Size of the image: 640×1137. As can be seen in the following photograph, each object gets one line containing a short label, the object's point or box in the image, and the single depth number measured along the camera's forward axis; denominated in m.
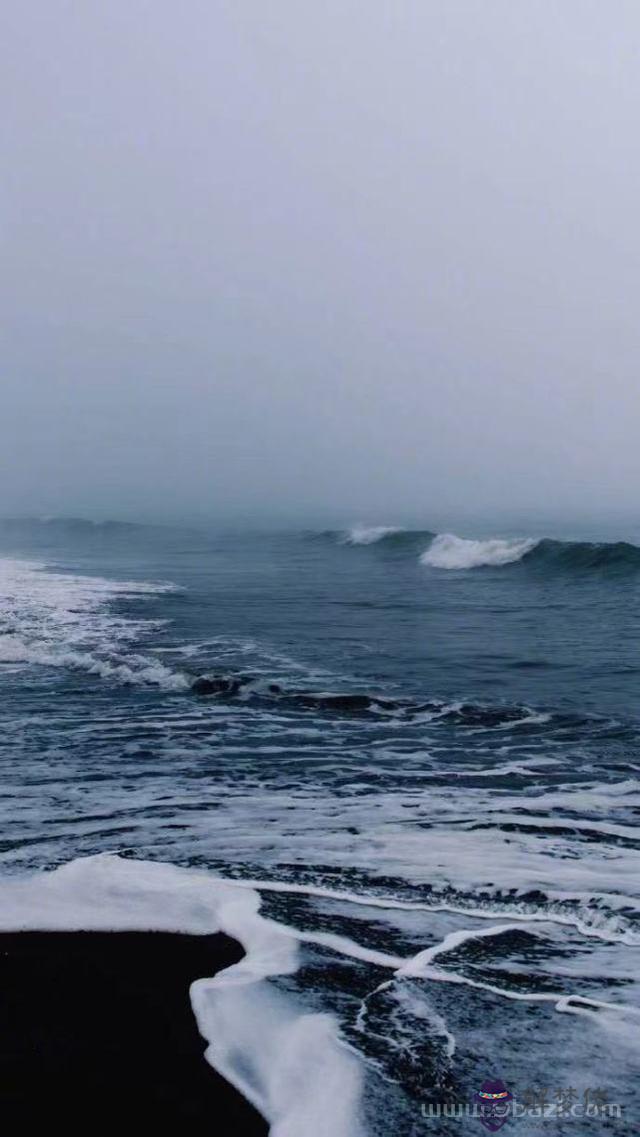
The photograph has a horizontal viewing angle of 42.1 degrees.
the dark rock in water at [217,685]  9.35
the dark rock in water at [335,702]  8.72
